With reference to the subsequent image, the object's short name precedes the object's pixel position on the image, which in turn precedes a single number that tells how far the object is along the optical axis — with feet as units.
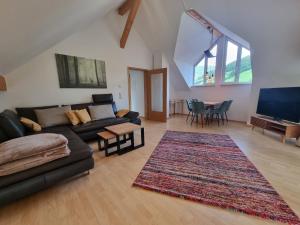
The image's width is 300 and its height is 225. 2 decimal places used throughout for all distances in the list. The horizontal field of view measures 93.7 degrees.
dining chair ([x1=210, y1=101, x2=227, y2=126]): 14.27
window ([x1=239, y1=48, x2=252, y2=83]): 14.39
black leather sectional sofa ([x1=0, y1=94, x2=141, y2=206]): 4.51
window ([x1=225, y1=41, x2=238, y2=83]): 15.24
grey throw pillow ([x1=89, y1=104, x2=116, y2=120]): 11.46
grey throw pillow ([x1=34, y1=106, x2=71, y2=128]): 9.45
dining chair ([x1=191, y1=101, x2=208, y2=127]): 14.19
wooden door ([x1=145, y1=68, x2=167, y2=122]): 16.54
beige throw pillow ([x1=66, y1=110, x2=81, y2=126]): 10.09
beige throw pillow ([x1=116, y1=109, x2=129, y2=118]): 12.63
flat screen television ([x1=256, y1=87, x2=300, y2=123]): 9.32
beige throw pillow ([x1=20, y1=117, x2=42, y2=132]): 8.41
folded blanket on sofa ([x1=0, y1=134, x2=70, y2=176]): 4.61
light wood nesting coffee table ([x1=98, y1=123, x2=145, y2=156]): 8.23
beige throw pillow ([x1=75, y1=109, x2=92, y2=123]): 10.51
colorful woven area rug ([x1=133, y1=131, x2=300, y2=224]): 4.81
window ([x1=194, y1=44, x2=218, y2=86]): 17.00
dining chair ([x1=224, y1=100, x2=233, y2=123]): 14.35
